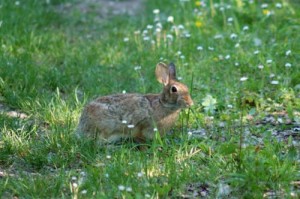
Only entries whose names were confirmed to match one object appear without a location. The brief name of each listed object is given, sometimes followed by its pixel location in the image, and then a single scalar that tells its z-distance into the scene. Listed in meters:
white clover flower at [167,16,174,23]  10.03
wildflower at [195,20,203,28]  10.26
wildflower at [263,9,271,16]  10.24
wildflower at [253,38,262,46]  9.53
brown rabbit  7.04
